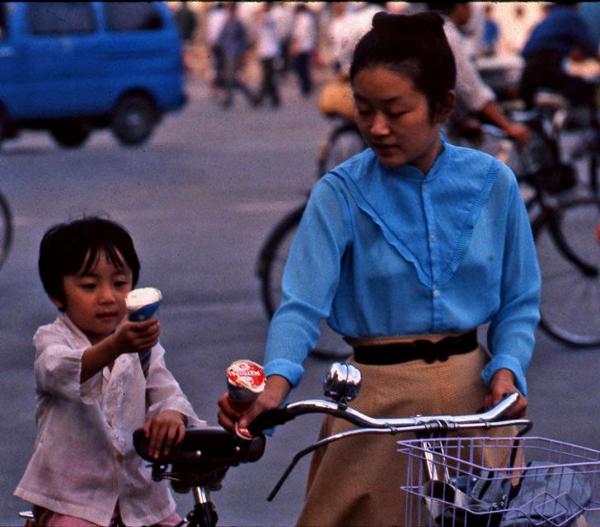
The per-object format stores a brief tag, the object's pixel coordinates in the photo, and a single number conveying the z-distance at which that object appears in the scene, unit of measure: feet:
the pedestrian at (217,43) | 101.39
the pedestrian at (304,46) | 107.24
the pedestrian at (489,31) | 108.36
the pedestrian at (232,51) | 99.55
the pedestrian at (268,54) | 98.78
